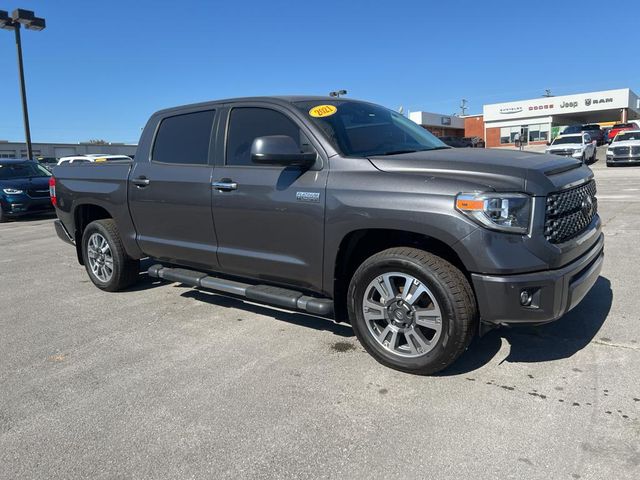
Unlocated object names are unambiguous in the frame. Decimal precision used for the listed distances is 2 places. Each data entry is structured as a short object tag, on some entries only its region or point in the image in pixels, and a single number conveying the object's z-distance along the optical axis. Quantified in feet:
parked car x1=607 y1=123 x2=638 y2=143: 125.80
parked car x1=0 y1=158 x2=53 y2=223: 43.75
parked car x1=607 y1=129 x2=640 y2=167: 77.56
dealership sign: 168.47
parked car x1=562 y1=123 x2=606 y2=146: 125.08
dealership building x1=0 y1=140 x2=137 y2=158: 188.70
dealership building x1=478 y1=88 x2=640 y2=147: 171.42
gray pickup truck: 10.12
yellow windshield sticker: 13.32
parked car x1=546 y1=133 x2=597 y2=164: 79.71
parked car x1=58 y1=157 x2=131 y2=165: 53.16
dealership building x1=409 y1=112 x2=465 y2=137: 188.62
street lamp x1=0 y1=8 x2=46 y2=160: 55.47
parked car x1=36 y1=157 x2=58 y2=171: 142.92
